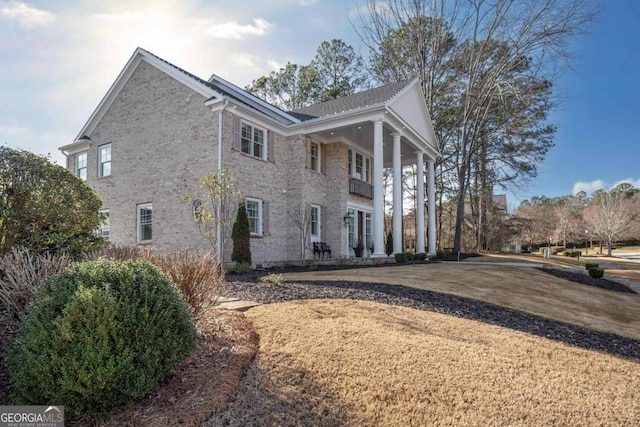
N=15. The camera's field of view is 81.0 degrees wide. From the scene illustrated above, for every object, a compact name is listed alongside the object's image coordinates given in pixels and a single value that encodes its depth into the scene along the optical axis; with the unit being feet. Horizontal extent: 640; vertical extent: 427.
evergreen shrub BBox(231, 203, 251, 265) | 37.24
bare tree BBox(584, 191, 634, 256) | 121.70
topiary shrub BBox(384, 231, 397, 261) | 67.65
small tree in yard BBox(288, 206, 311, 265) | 46.09
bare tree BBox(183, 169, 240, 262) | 34.06
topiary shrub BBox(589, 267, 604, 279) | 43.96
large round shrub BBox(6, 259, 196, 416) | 7.97
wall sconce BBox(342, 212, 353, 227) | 52.00
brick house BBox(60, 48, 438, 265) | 41.63
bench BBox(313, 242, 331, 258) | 49.07
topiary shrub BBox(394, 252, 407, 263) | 45.80
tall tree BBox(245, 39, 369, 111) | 89.97
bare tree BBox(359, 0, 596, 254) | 63.54
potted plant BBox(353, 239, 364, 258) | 53.50
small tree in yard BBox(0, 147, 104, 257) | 14.57
